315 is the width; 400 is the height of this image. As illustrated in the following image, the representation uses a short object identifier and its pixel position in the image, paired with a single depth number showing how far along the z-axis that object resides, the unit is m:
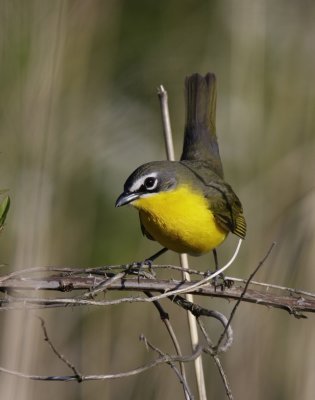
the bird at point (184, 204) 6.51
